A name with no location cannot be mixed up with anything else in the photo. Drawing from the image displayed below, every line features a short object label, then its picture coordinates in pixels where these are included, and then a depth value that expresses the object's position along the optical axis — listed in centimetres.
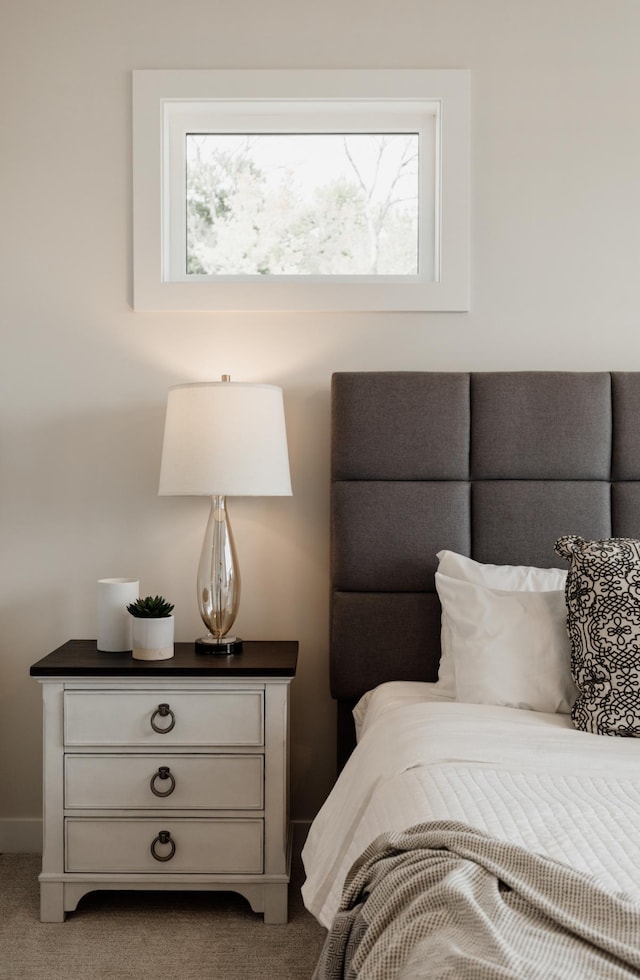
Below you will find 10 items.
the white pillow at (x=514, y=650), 202
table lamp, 222
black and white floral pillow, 185
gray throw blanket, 93
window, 255
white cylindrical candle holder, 234
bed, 107
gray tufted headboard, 239
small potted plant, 227
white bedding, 131
